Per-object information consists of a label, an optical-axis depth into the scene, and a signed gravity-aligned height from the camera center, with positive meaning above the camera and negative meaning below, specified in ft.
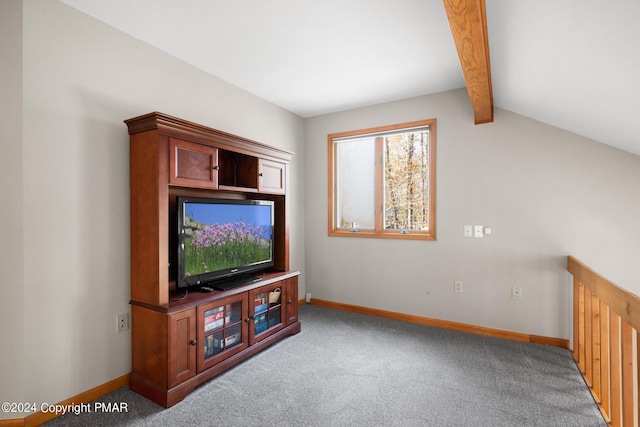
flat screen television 7.59 -0.74
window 11.39 +1.24
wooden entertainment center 6.62 -1.94
